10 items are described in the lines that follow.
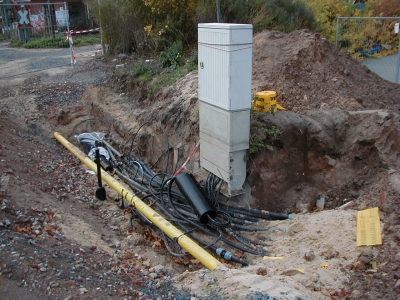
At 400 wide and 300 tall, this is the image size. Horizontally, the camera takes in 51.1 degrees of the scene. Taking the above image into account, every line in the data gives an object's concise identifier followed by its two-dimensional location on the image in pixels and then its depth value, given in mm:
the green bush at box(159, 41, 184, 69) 11083
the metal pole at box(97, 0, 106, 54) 14217
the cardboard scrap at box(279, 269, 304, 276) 4389
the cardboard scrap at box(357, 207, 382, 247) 4797
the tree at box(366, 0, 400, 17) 17453
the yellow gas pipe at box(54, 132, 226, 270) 4797
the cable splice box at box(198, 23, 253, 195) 5695
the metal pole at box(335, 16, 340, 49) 11478
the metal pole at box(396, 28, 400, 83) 10178
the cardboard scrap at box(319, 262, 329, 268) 4603
